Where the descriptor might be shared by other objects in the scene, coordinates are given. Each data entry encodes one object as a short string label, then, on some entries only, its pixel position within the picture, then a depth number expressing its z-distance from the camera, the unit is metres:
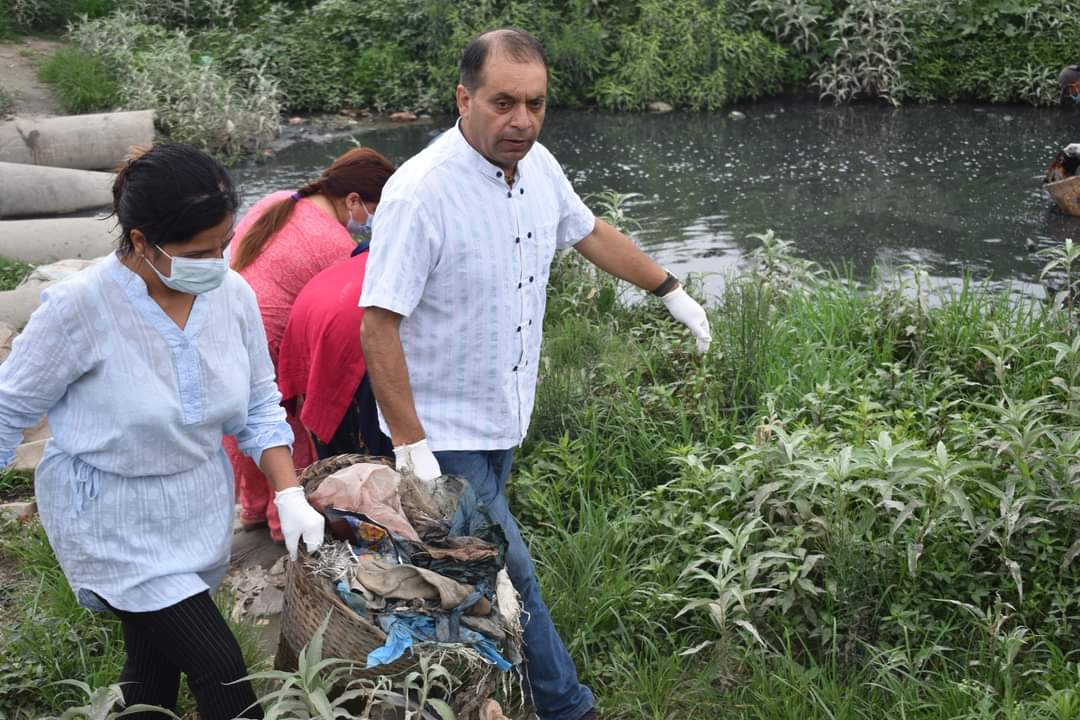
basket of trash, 2.53
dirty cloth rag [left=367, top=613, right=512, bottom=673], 2.48
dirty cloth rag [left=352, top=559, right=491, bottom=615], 2.56
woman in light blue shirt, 2.42
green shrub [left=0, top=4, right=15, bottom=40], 13.17
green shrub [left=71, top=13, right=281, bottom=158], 10.85
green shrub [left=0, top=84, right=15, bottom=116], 10.80
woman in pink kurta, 4.12
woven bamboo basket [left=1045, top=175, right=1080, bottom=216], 8.24
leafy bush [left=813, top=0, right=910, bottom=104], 12.46
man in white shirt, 2.87
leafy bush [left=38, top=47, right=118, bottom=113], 11.30
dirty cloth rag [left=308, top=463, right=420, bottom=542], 2.78
